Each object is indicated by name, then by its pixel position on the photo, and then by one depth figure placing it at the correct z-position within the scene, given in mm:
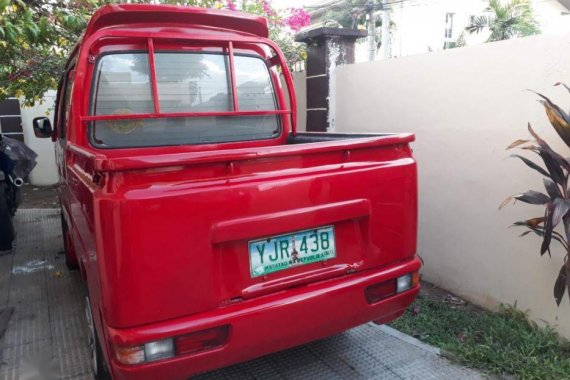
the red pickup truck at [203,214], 1831
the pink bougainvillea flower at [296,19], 5953
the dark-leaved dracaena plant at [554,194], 2572
